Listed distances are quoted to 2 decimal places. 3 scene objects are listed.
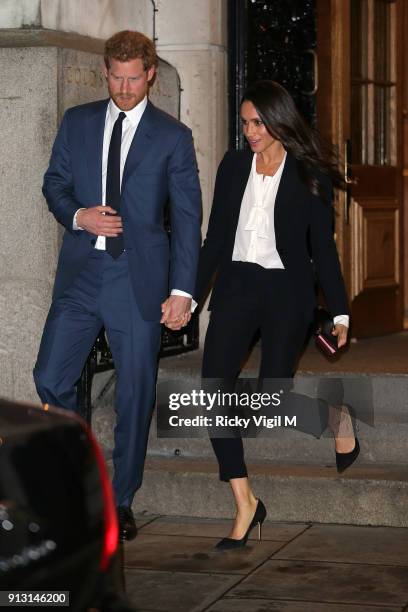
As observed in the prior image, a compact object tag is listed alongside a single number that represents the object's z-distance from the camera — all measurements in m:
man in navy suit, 12.25
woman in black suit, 12.12
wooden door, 18.03
